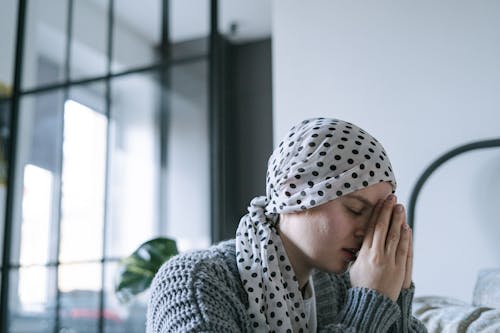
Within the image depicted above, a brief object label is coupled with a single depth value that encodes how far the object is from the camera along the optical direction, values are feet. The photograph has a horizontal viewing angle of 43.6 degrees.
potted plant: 6.97
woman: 3.15
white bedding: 4.20
